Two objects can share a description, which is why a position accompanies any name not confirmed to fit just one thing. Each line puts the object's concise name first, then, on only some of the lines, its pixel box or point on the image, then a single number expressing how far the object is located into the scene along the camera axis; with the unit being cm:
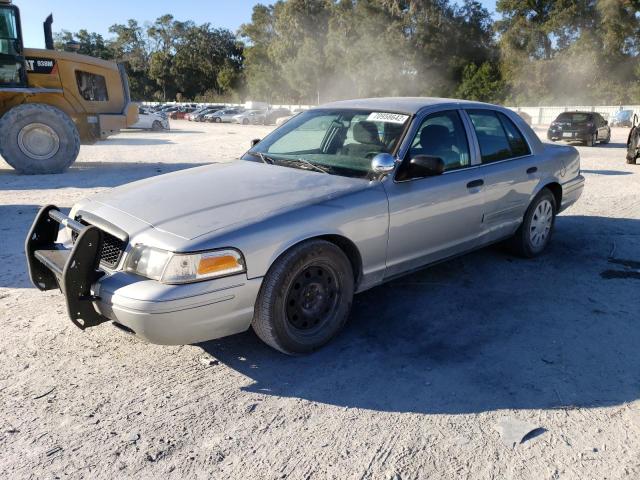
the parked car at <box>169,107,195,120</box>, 5055
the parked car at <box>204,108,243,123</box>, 4406
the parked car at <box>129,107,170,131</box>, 2969
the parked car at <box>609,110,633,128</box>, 3488
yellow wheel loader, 1125
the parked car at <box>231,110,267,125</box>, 4231
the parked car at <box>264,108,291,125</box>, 4266
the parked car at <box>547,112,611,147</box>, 2088
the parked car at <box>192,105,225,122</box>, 4650
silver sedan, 307
